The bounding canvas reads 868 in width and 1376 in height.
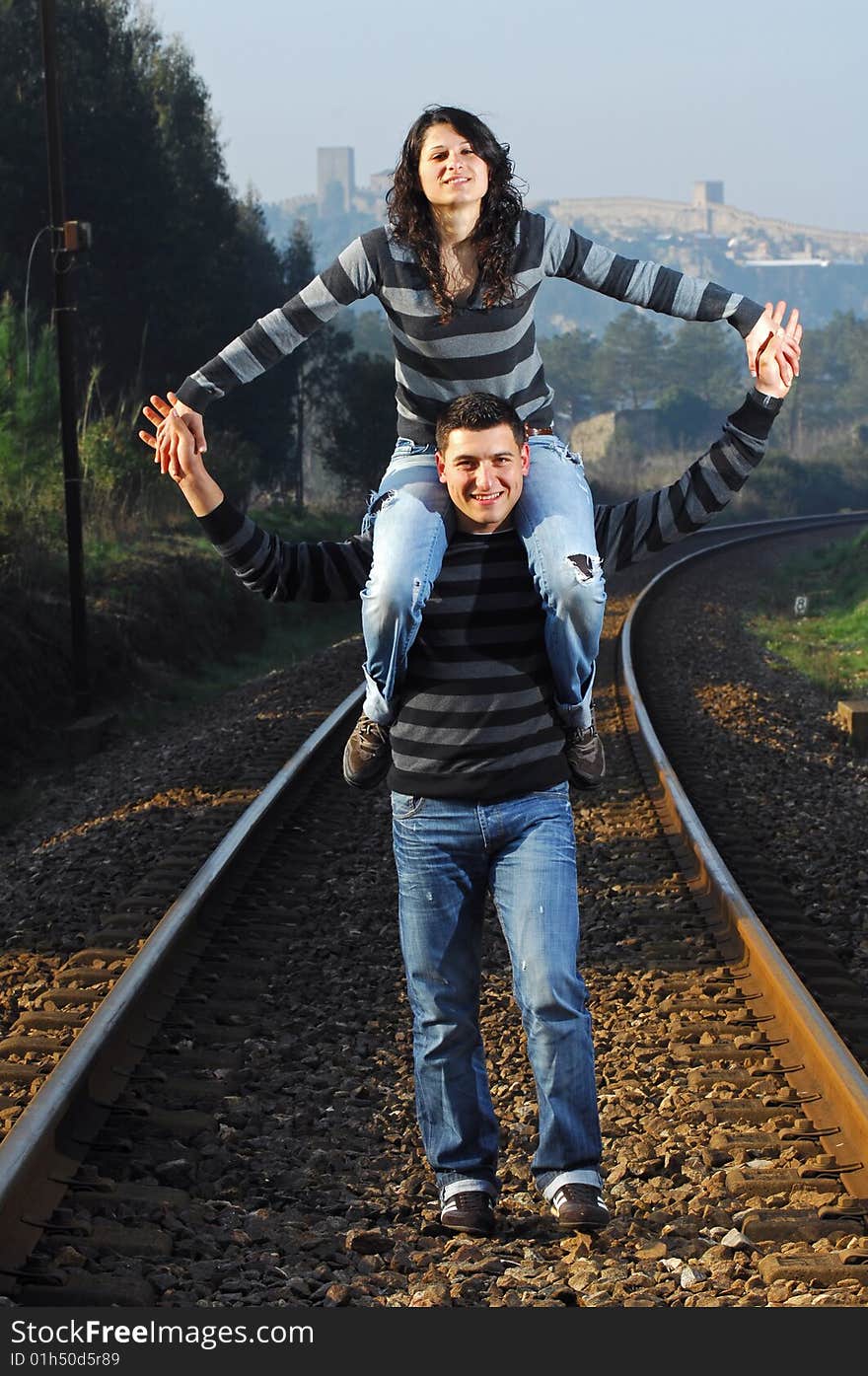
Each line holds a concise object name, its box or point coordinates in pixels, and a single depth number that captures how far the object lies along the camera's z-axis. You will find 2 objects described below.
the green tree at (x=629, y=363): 124.50
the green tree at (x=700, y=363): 123.69
